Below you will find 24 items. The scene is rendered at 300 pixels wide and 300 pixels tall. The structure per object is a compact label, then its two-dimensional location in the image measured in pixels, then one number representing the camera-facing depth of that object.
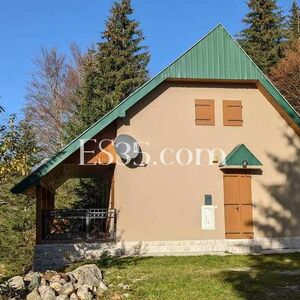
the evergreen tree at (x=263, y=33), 29.96
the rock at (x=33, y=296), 6.65
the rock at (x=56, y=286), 6.97
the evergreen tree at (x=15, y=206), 6.74
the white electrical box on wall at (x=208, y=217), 12.34
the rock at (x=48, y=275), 7.54
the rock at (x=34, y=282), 7.24
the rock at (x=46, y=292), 6.63
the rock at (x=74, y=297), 6.74
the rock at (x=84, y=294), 6.77
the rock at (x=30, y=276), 7.67
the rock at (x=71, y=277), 7.34
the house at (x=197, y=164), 12.00
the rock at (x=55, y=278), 7.22
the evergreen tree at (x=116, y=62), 23.75
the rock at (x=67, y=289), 6.86
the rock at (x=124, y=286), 7.31
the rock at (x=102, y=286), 7.24
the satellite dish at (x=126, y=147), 11.96
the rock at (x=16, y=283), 7.22
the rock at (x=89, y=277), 7.33
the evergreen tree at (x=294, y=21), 31.49
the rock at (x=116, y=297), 6.77
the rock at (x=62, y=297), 6.66
